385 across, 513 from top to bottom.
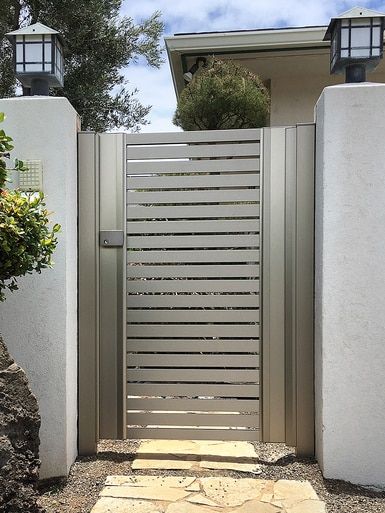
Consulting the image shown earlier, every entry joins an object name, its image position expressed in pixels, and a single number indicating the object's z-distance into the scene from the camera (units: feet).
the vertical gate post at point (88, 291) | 11.82
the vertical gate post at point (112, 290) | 11.91
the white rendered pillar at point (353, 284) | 10.53
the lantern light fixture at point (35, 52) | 11.21
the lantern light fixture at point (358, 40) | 10.64
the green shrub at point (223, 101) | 17.51
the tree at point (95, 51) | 26.20
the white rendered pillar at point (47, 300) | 10.93
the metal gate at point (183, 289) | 11.69
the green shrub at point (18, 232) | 8.73
